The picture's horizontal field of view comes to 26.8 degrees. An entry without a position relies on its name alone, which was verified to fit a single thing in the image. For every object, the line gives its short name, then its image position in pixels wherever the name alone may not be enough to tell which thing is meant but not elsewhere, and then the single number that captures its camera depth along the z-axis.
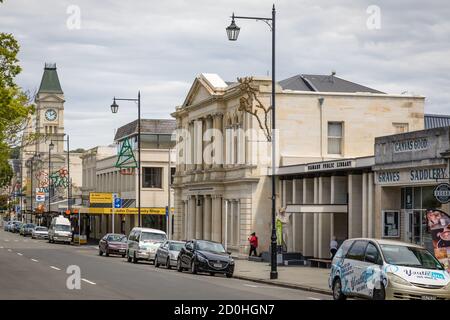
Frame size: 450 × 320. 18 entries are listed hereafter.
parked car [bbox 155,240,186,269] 42.06
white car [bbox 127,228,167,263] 47.84
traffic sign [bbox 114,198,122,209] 71.85
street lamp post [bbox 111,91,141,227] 56.26
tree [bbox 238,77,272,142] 52.75
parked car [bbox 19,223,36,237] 105.11
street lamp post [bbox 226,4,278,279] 34.75
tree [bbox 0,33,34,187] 36.91
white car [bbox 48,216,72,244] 80.38
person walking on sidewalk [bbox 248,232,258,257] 52.25
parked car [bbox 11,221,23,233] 124.04
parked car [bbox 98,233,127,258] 55.78
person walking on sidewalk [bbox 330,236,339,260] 42.36
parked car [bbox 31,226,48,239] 93.25
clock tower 179.88
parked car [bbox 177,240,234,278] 37.66
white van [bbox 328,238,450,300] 21.86
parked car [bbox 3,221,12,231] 137.95
